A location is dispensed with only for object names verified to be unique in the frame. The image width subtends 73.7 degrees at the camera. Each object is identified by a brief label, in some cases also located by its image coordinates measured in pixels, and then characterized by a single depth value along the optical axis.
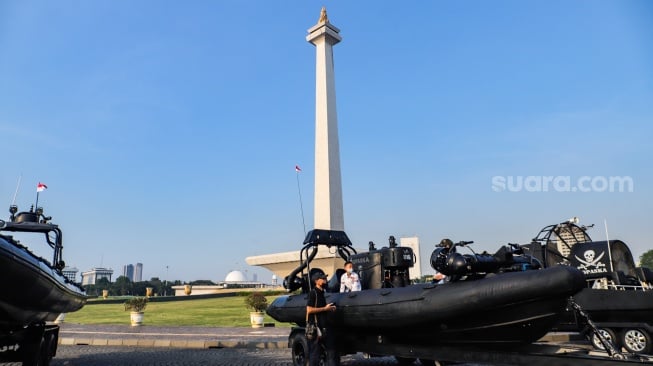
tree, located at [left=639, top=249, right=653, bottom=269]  80.31
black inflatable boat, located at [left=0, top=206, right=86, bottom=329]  6.67
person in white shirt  8.24
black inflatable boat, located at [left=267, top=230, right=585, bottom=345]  5.27
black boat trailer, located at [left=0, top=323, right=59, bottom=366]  7.42
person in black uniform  7.00
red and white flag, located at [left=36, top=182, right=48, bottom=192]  14.80
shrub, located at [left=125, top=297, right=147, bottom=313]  18.81
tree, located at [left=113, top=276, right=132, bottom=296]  110.12
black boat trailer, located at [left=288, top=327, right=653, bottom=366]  4.68
